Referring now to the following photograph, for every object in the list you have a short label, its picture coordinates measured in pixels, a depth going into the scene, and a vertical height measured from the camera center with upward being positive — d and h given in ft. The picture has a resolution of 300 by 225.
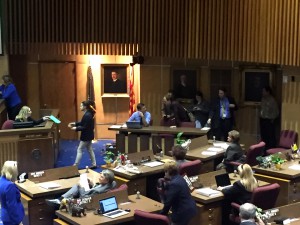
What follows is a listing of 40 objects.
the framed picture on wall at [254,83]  44.42 -1.66
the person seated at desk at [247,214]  20.16 -5.83
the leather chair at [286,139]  39.50 -5.78
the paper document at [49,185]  26.76 -6.26
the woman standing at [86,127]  38.76 -4.68
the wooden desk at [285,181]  29.40 -6.68
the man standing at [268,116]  42.73 -4.34
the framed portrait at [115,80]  51.72 -1.58
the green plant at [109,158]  31.27 -5.70
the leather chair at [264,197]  24.71 -6.37
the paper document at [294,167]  30.69 -6.13
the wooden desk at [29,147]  36.37 -5.90
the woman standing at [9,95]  41.45 -2.43
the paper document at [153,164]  31.51 -6.08
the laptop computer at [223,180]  26.99 -6.03
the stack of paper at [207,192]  25.91 -6.42
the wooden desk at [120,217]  22.30 -6.65
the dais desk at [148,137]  40.52 -5.79
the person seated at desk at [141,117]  42.09 -4.31
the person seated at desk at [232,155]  32.78 -5.75
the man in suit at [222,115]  44.37 -4.39
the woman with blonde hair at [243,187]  25.27 -6.01
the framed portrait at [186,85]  48.62 -1.98
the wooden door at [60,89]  50.78 -2.44
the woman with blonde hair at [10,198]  22.22 -5.72
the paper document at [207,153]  34.60 -5.91
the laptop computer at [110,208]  23.22 -6.51
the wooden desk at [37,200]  25.95 -6.75
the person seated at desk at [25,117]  38.28 -3.86
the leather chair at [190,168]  28.85 -5.83
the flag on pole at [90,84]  50.72 -1.94
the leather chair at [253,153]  34.04 -5.87
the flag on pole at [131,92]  51.21 -2.75
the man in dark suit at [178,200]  22.82 -5.99
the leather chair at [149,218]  20.86 -6.23
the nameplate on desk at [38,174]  27.86 -5.85
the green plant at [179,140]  36.08 -5.33
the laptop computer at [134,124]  41.29 -4.76
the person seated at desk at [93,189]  24.86 -6.02
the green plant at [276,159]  30.69 -5.69
